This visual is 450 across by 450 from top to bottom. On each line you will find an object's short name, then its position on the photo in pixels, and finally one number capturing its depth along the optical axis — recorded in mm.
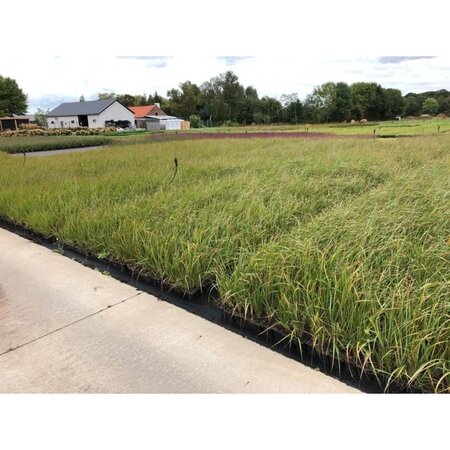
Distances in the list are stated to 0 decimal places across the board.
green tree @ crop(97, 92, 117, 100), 66106
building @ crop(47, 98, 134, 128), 44531
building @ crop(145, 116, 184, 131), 49175
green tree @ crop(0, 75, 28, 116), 45500
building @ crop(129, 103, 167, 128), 55450
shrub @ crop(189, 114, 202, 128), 51938
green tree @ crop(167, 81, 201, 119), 59125
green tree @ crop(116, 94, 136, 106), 68506
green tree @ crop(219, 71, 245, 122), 56000
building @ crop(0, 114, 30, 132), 41769
